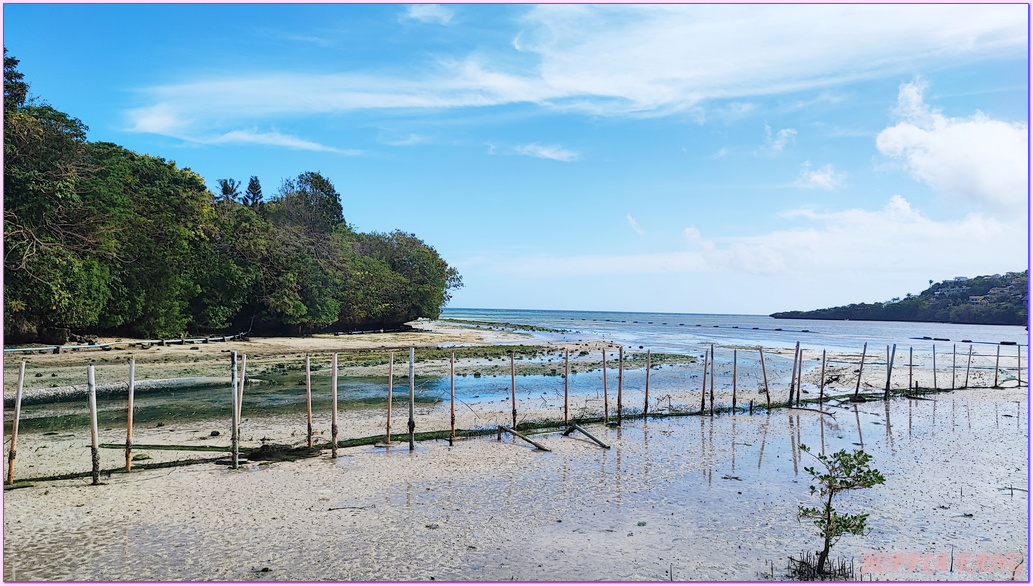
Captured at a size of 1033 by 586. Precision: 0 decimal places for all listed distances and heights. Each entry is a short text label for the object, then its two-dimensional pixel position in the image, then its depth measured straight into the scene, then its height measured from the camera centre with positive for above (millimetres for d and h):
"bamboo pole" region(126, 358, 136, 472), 10352 -2291
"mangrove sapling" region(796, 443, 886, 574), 6980 -2069
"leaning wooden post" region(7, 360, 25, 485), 9484 -2292
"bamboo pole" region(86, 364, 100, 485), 9585 -2065
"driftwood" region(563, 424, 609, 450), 13089 -2858
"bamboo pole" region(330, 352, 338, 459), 11683 -2564
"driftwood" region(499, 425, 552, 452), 12719 -2793
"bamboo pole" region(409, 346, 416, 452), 12336 -2644
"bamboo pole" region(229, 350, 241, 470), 10766 -2496
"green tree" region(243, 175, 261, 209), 65875 +10074
